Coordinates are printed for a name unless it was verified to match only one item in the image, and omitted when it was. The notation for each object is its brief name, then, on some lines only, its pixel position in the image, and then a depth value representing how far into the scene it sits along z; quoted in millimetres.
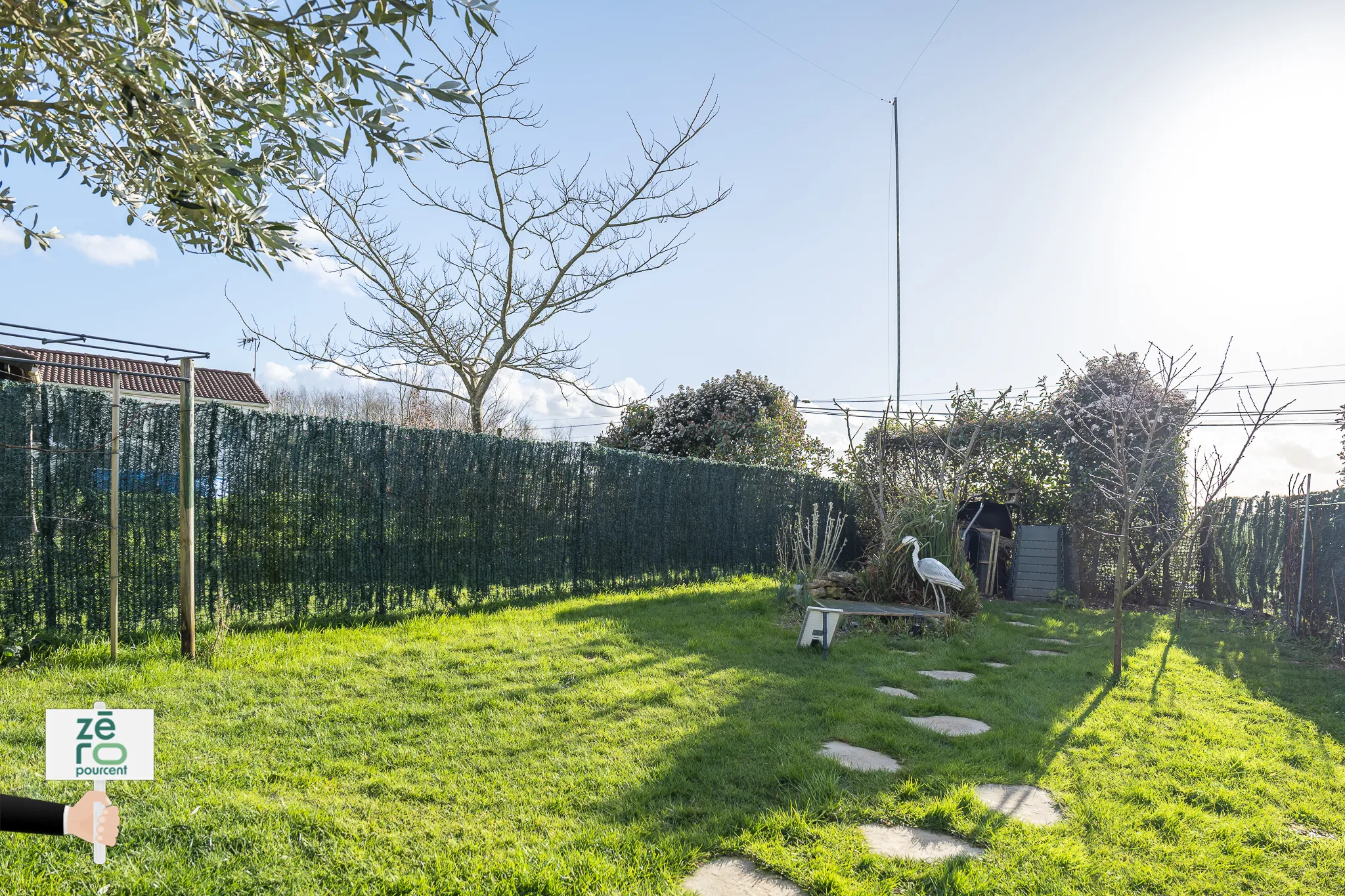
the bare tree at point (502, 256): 10430
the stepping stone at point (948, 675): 5406
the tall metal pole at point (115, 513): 4598
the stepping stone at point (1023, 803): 3012
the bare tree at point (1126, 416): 10250
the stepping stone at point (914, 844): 2621
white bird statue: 6781
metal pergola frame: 4656
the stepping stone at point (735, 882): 2338
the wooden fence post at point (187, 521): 4750
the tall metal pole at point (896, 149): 12925
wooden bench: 5859
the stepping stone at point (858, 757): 3457
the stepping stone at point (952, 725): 4078
